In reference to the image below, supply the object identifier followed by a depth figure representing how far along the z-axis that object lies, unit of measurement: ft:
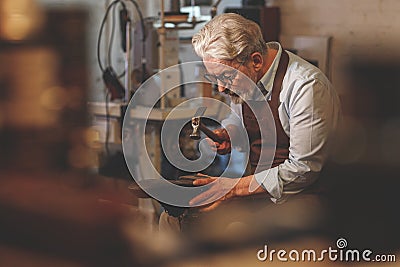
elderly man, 8.37
